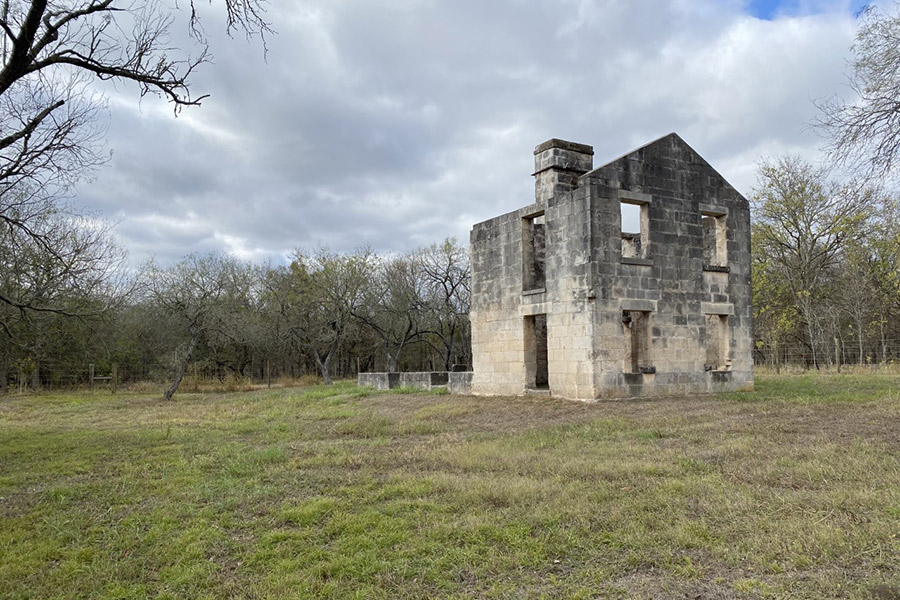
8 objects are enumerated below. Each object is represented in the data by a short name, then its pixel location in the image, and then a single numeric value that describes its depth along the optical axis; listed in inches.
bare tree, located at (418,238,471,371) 1284.4
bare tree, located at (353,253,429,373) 1266.0
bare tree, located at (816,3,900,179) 358.6
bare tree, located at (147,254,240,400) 868.0
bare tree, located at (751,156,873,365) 1069.8
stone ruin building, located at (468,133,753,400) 552.1
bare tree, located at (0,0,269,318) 245.8
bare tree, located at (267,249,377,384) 1173.1
